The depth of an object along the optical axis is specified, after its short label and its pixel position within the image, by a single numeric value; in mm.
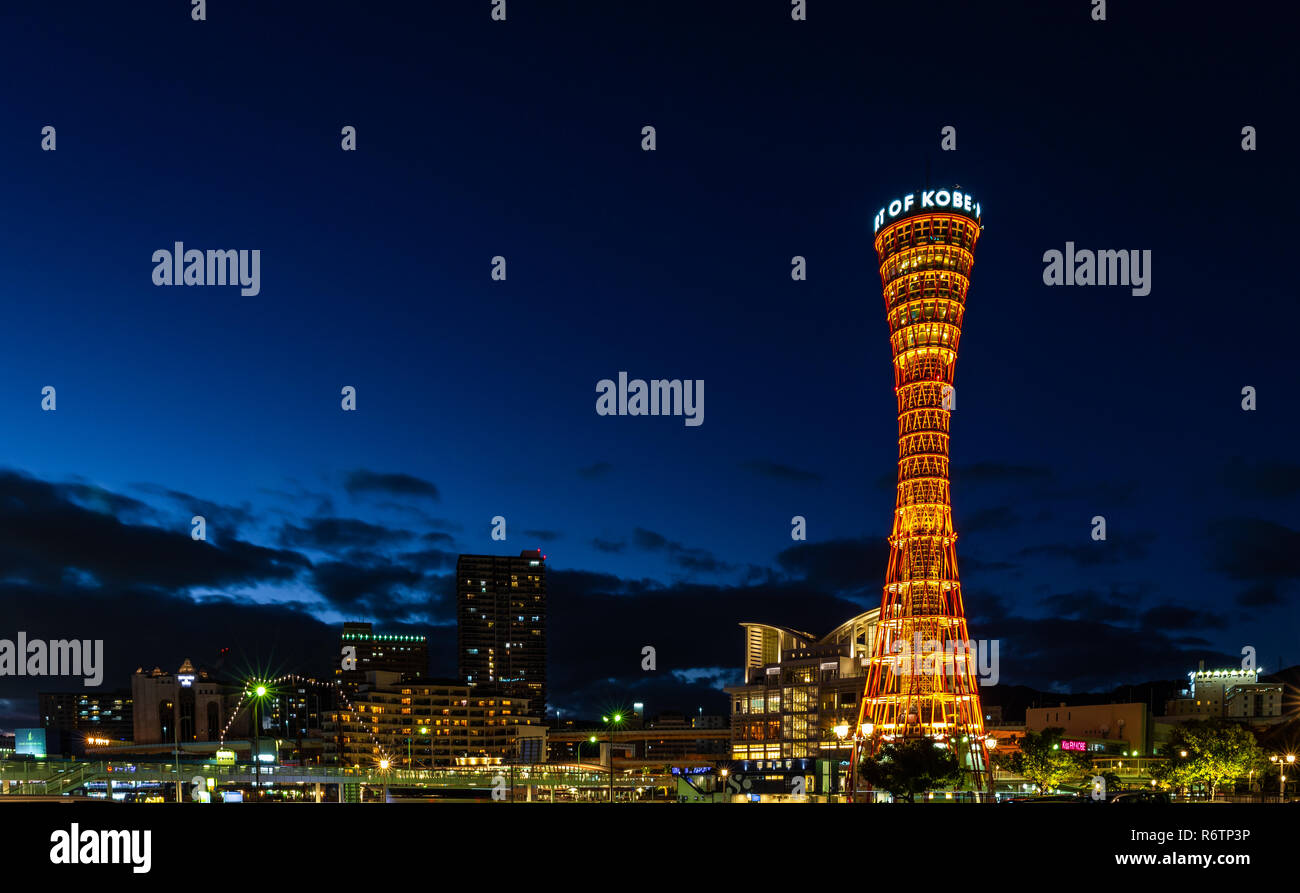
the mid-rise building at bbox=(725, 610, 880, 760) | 174000
